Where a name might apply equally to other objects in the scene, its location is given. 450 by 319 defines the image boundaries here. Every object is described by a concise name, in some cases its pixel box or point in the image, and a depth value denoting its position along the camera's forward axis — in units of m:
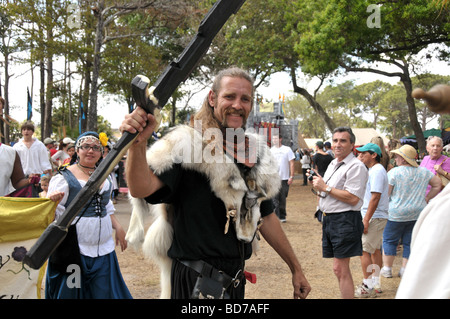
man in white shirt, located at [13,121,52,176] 7.96
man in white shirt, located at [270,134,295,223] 9.45
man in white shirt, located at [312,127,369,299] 4.34
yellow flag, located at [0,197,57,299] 3.69
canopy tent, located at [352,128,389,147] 32.91
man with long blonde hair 2.08
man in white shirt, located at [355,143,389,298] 5.08
